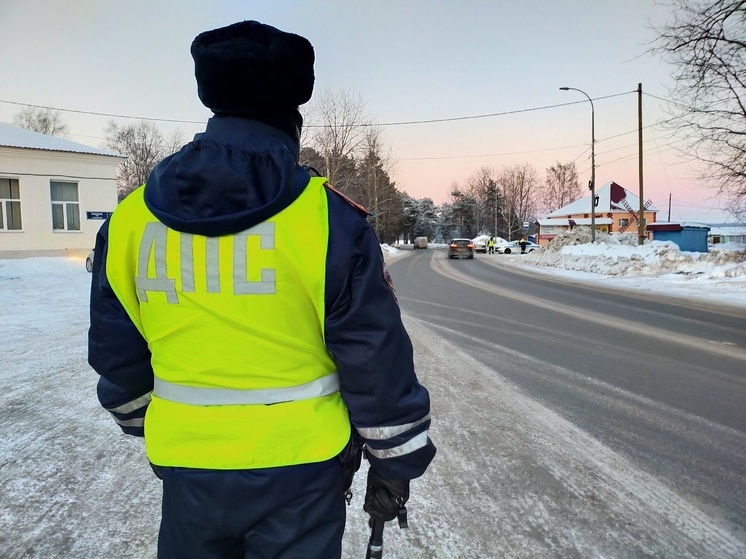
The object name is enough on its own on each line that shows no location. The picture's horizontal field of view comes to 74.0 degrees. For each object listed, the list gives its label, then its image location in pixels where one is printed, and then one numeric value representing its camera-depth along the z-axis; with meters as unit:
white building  21.69
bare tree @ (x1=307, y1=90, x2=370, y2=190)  33.97
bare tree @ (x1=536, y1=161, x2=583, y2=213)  91.81
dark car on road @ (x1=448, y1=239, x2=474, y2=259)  38.06
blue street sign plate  23.72
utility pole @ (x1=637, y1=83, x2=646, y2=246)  23.69
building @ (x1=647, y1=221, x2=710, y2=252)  39.06
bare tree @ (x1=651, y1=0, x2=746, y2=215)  15.20
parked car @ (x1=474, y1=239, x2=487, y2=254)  54.03
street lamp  27.86
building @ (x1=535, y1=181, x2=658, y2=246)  64.44
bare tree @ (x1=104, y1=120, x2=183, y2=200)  61.75
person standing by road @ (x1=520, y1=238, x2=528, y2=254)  50.20
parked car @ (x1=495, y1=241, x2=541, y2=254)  50.54
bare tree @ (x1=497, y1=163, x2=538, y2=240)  89.69
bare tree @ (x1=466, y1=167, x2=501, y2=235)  88.69
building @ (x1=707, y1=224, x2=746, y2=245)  58.54
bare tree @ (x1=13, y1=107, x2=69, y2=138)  63.38
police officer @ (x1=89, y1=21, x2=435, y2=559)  1.27
